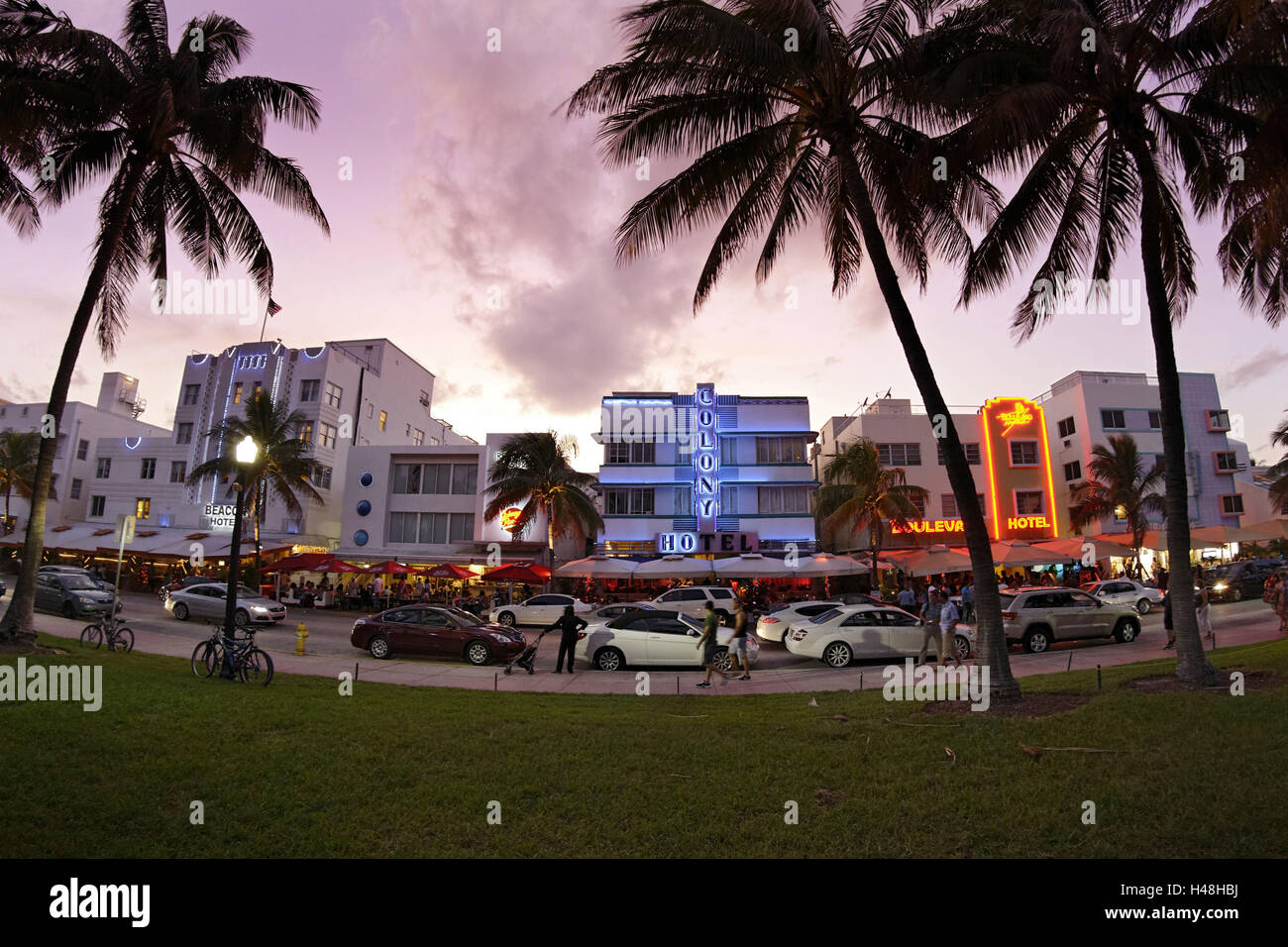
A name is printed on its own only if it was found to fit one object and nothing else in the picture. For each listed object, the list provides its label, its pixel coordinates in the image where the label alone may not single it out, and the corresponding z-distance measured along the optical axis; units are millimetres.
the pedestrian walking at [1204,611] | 16781
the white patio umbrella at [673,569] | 29641
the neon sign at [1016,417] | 42562
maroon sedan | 17031
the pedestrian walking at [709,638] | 14328
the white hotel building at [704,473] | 39156
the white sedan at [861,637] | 16906
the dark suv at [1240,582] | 29562
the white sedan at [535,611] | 26422
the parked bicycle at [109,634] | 15820
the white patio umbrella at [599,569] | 30095
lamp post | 12328
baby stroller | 15930
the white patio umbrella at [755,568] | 29344
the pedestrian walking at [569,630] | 16688
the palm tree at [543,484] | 32688
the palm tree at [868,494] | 34250
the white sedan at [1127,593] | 26156
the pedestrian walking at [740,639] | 14986
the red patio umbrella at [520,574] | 30516
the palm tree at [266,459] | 32375
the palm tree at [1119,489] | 36469
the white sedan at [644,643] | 16703
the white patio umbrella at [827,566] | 29031
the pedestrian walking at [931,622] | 16141
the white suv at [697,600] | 25108
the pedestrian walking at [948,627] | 14977
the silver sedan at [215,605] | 24297
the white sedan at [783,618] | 20812
